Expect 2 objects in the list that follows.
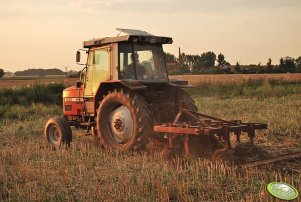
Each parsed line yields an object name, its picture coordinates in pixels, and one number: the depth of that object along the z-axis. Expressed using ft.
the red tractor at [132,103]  23.44
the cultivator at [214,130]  20.99
